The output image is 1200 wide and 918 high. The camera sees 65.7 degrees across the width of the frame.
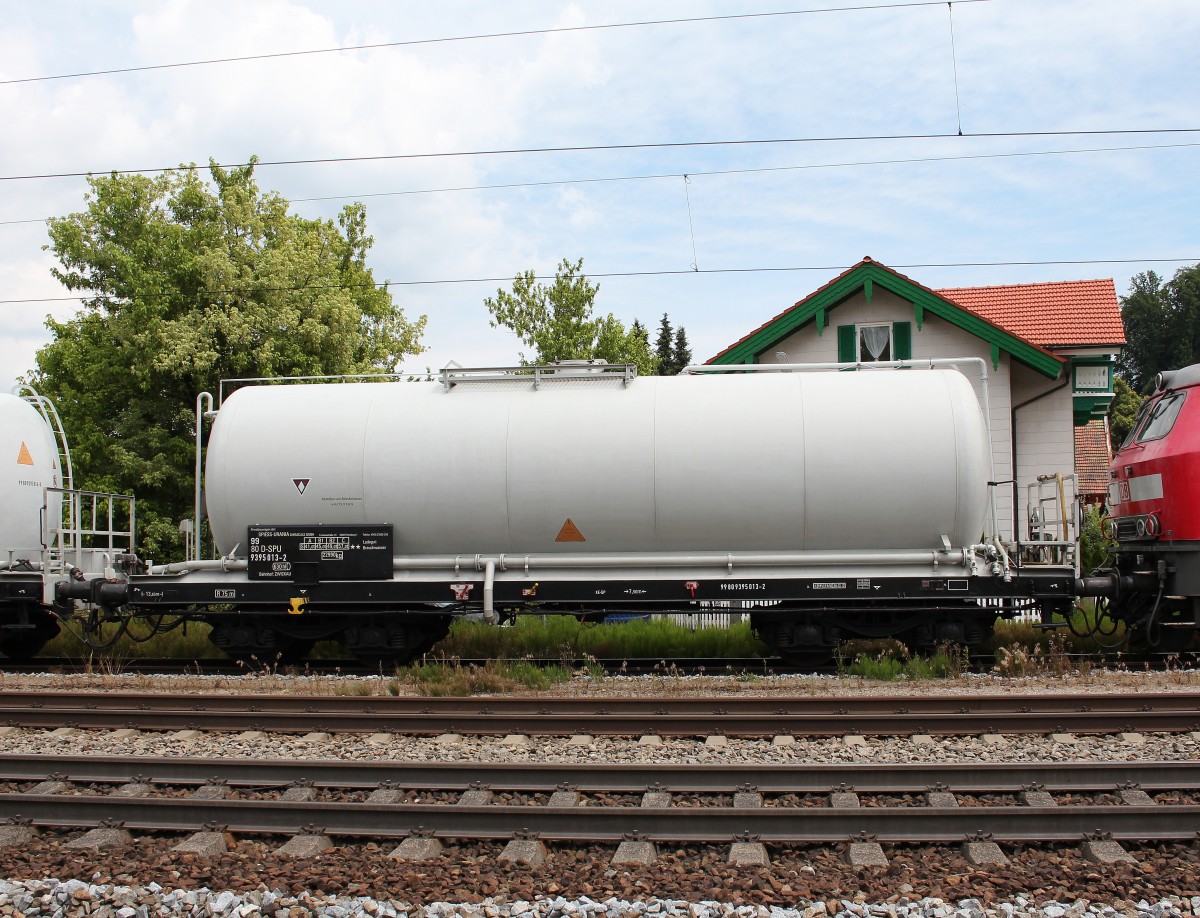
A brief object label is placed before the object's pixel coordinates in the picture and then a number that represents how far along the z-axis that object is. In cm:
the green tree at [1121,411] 6292
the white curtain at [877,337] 1997
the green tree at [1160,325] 8319
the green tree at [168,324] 2119
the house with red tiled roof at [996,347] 1891
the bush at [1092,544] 2061
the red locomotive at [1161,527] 1170
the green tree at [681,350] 6462
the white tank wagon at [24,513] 1301
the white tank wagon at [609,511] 1130
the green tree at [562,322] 3062
